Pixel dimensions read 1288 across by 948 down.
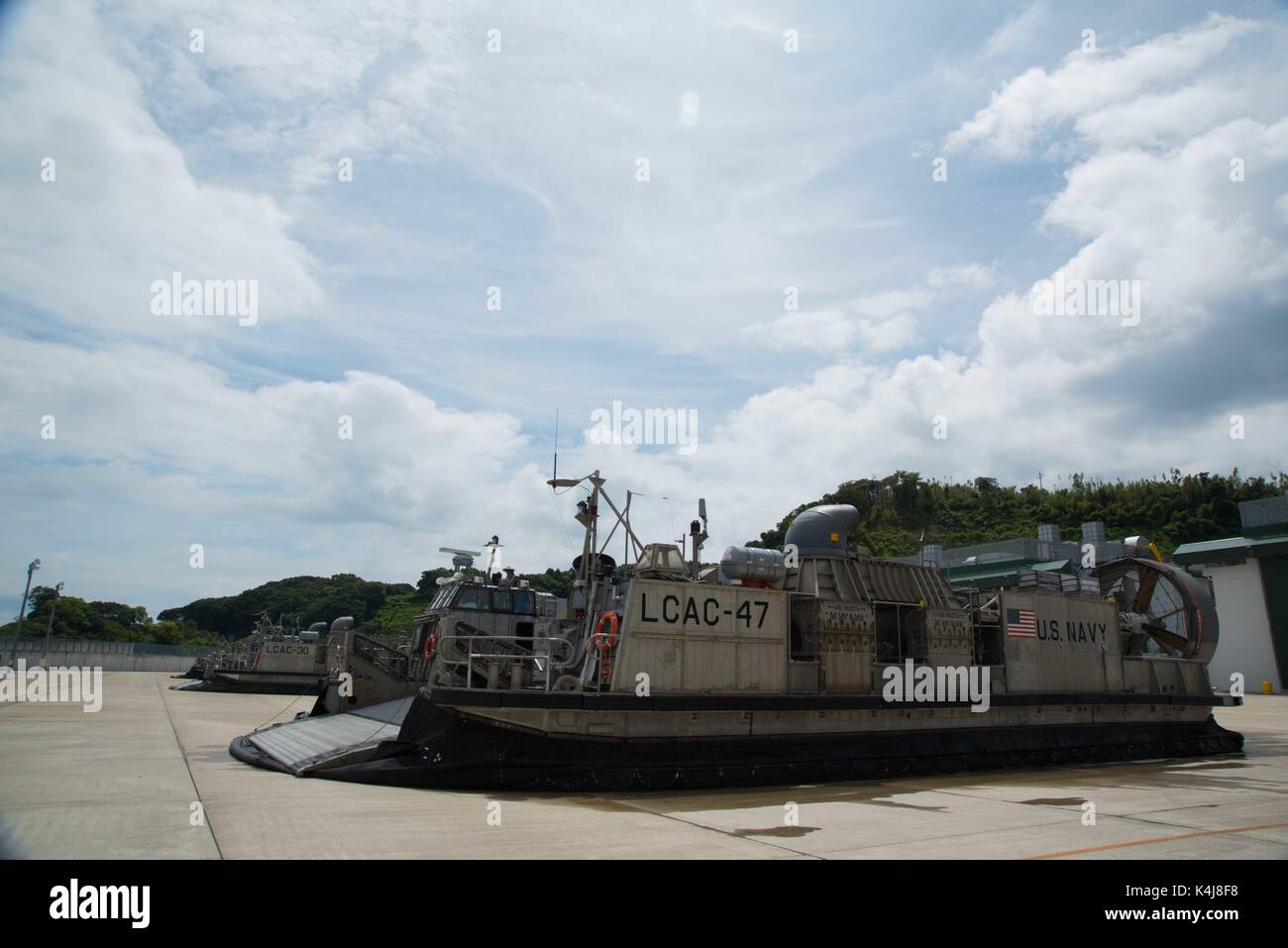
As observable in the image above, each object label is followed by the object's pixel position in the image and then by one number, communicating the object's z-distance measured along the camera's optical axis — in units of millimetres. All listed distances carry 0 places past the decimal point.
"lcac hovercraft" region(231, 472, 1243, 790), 10133
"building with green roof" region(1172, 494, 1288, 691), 39344
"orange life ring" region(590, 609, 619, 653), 10781
